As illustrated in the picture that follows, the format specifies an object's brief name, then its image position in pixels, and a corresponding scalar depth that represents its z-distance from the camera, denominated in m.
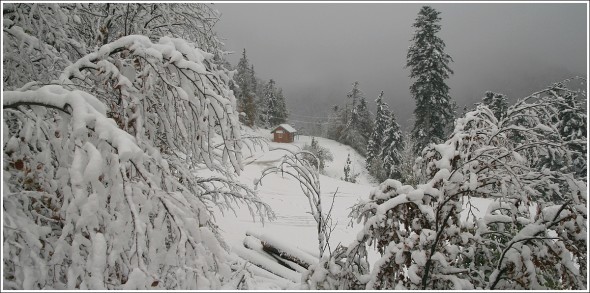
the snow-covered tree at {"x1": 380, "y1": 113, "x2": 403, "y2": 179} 36.22
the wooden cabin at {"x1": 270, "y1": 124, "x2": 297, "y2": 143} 48.78
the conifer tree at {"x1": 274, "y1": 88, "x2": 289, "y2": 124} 59.28
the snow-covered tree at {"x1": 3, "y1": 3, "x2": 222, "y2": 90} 3.11
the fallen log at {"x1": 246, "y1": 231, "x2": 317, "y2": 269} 6.50
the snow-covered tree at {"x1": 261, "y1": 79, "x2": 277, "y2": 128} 57.59
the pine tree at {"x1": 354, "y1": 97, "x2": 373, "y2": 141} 52.31
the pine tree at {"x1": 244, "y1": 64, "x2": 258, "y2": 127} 46.97
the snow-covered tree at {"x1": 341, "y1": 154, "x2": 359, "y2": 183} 30.16
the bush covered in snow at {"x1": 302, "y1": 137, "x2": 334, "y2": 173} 39.87
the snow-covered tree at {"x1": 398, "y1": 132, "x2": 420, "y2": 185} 26.42
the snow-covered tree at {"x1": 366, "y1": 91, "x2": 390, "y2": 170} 43.28
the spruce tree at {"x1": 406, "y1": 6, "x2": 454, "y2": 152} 22.58
